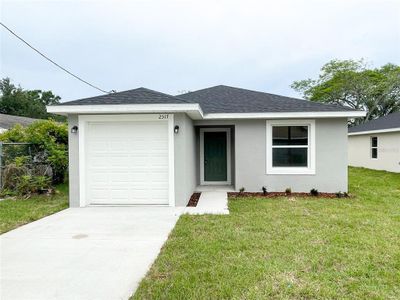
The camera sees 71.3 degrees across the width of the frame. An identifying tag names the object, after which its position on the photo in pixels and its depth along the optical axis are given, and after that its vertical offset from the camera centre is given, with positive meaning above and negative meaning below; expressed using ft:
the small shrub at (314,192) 29.57 -5.04
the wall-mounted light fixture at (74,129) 25.03 +1.66
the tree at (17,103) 118.93 +19.77
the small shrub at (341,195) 28.88 -5.20
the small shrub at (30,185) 29.43 -3.95
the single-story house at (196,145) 24.77 +0.17
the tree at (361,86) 102.17 +21.94
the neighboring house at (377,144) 52.90 +0.11
